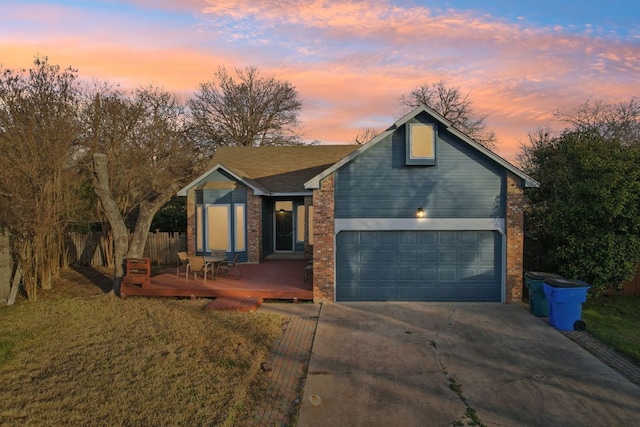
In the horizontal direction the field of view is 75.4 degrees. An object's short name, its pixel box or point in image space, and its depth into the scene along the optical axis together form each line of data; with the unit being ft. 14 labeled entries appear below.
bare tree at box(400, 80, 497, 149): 101.09
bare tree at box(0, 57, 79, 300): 36.19
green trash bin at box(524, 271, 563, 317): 33.22
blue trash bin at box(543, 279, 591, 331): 29.89
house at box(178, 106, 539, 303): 36.58
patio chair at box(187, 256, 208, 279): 41.09
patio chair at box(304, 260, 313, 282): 42.57
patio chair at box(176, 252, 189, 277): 42.78
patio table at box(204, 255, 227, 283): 41.45
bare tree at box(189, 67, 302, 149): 108.68
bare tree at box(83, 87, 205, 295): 41.10
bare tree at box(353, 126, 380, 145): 128.20
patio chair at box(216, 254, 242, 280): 45.63
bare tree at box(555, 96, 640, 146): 74.69
